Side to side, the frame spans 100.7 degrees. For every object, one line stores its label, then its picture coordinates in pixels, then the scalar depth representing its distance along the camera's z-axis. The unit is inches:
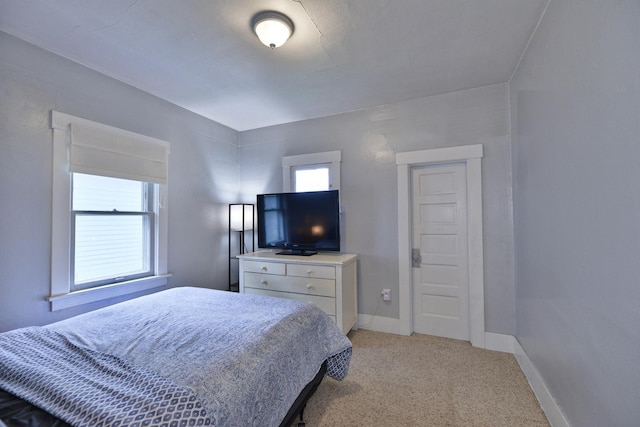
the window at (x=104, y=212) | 83.5
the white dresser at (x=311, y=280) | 108.3
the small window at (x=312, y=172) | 131.7
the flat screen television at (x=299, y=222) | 121.0
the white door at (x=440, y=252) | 112.4
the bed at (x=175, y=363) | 35.2
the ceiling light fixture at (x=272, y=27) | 67.2
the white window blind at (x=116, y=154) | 87.0
